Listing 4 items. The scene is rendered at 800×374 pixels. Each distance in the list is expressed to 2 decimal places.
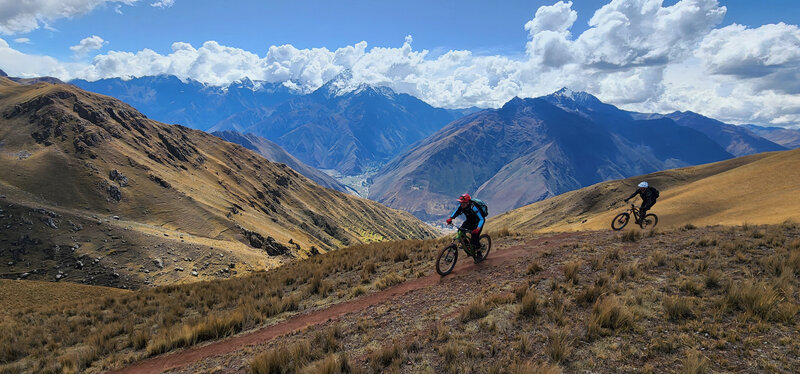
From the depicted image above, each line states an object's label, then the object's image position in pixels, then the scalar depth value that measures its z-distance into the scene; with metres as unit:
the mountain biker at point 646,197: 18.94
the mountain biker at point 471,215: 12.57
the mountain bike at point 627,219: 19.14
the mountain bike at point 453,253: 12.81
